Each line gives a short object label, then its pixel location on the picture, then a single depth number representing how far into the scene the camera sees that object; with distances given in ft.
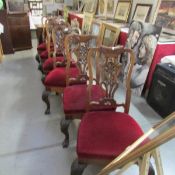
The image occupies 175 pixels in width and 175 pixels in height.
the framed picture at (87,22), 11.56
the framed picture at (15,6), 16.22
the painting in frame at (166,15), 7.85
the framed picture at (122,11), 10.67
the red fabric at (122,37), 9.10
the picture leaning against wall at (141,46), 7.64
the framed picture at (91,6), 14.52
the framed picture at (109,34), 9.37
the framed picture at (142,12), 9.08
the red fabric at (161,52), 7.63
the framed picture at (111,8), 12.07
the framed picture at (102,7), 13.20
